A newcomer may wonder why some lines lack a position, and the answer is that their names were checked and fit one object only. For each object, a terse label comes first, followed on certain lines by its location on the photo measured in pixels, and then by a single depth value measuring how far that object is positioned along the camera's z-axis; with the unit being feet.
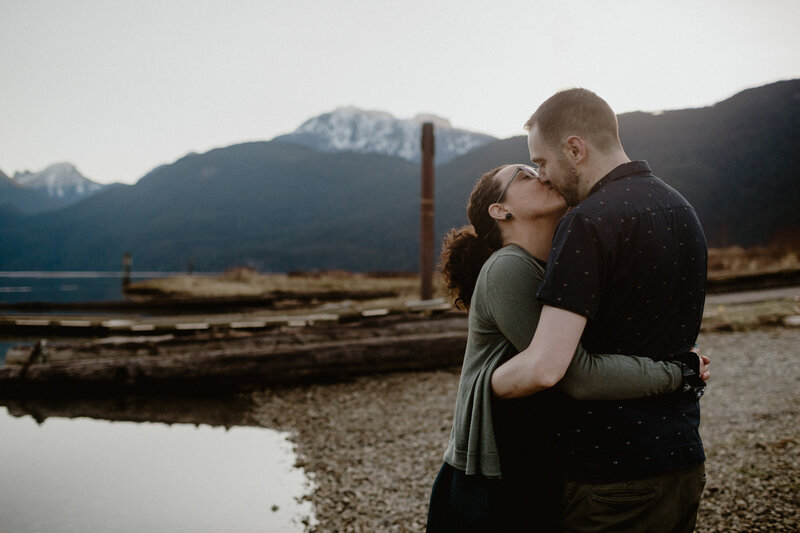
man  5.68
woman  5.92
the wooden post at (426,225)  44.19
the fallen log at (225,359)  27.30
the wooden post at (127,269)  94.14
